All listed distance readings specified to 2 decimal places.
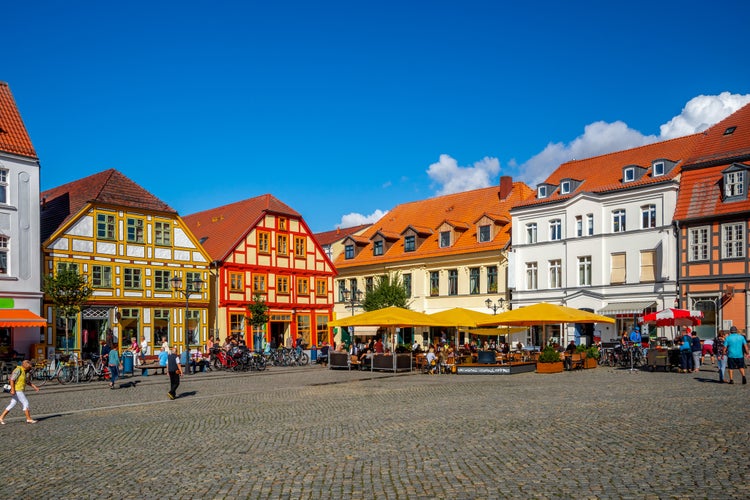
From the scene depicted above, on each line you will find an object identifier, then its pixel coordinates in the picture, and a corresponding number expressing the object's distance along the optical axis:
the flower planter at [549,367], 30.14
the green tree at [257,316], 45.91
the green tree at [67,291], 34.66
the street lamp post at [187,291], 31.75
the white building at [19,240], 35.25
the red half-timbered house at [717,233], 38.53
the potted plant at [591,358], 32.22
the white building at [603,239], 42.38
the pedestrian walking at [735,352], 22.58
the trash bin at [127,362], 31.11
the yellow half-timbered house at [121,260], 40.00
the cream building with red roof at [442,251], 52.59
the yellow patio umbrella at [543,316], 30.16
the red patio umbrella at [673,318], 30.42
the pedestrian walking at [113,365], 25.84
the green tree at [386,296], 52.47
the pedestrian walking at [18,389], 16.89
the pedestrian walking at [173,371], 21.39
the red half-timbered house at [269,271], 48.69
